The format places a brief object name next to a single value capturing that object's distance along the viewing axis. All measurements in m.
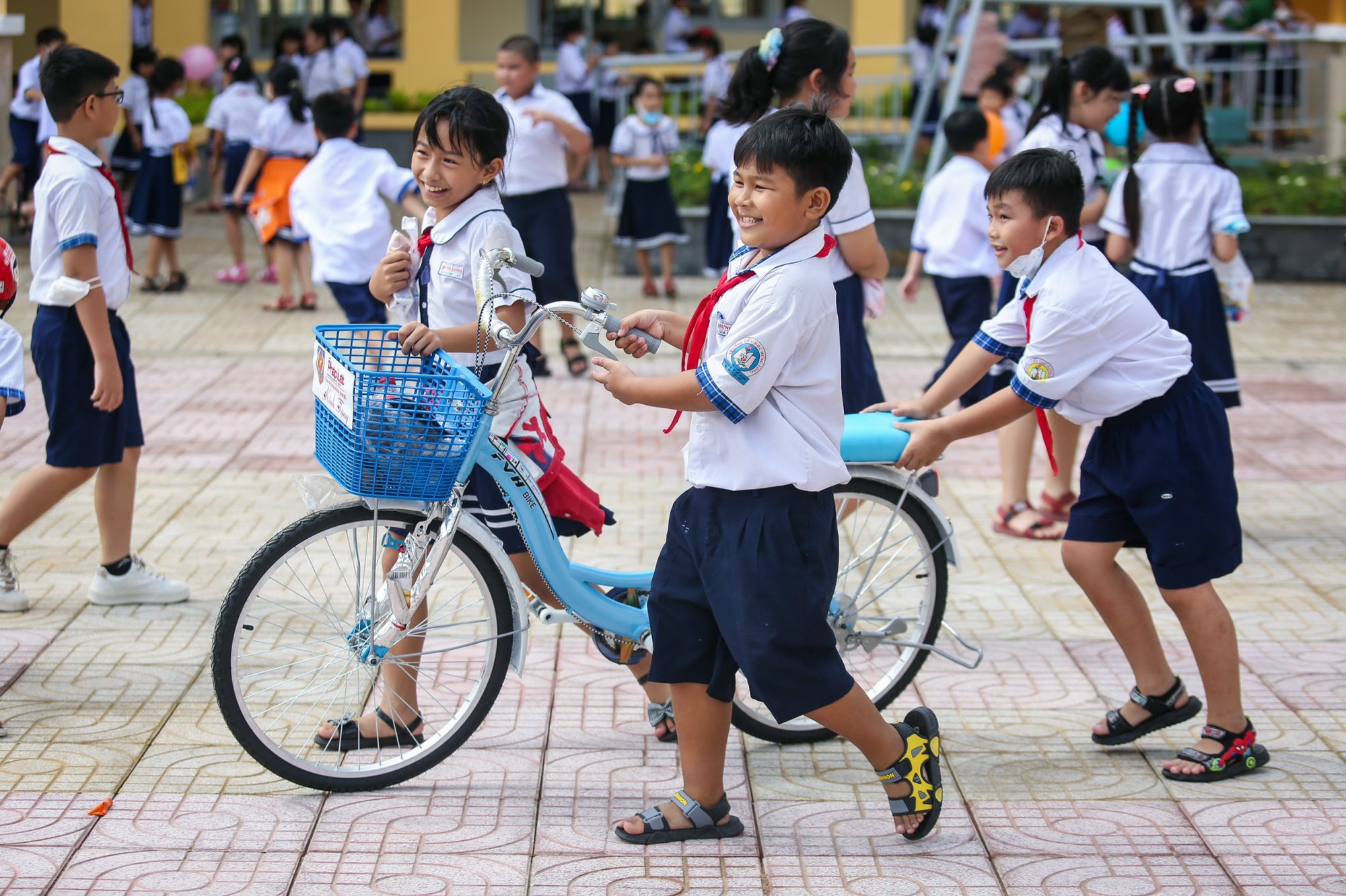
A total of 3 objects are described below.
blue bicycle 6.61
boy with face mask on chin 7.29
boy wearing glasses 9.08
